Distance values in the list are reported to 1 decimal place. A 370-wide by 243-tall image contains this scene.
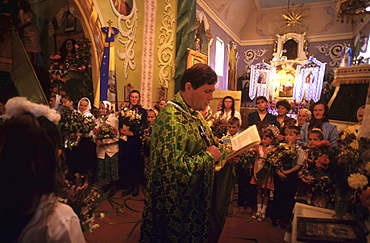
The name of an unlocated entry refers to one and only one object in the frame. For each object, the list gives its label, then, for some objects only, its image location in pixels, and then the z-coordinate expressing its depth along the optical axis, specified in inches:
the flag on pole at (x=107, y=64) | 218.1
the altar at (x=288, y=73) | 577.9
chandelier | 203.2
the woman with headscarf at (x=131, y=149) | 175.2
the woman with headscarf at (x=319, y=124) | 147.4
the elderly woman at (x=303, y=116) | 188.4
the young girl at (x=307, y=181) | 122.6
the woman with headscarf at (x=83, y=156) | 164.9
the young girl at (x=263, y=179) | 144.3
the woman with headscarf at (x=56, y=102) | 197.7
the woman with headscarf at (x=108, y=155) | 167.5
